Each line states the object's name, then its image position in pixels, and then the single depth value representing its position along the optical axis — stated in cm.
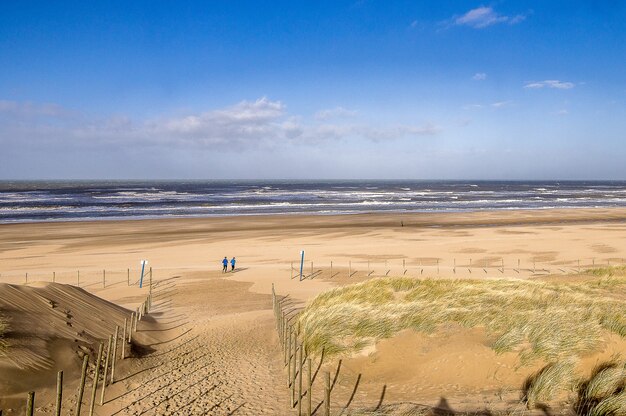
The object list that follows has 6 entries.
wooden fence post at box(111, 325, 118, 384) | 1065
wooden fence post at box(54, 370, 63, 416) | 782
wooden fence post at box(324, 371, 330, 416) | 825
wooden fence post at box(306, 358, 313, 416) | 862
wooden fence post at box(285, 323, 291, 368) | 1231
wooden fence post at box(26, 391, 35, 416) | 709
